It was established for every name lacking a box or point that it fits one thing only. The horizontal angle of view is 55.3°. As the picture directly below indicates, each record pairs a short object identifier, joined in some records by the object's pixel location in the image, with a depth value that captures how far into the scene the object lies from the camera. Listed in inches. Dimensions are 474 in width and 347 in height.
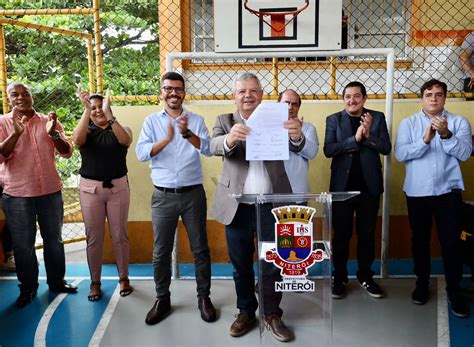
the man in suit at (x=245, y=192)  103.5
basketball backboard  144.1
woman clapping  137.3
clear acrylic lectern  94.8
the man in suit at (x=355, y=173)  136.8
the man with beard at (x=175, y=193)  128.7
